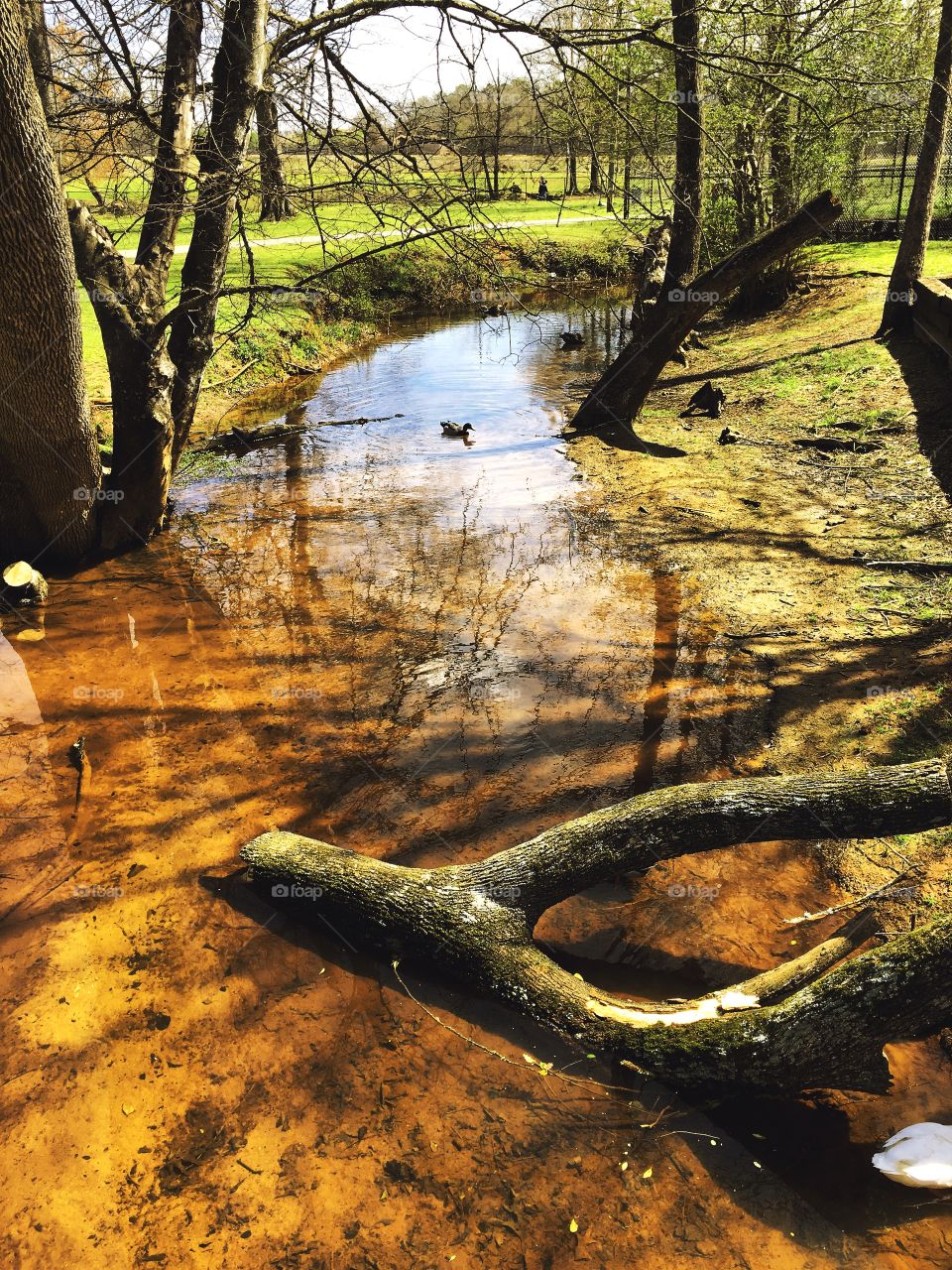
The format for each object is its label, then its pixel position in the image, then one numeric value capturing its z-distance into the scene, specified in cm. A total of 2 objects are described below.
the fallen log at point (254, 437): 1104
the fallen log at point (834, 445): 991
